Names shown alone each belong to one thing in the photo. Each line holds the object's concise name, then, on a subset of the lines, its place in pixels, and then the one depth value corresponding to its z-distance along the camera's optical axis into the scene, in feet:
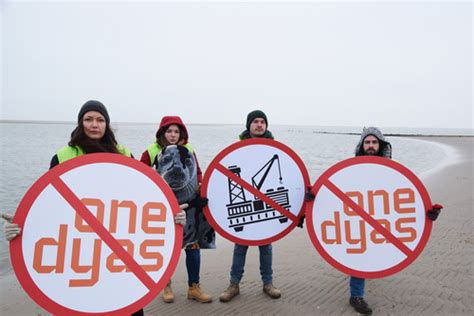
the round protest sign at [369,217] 8.71
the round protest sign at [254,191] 9.33
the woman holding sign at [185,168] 9.50
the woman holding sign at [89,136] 6.97
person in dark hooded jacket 9.77
